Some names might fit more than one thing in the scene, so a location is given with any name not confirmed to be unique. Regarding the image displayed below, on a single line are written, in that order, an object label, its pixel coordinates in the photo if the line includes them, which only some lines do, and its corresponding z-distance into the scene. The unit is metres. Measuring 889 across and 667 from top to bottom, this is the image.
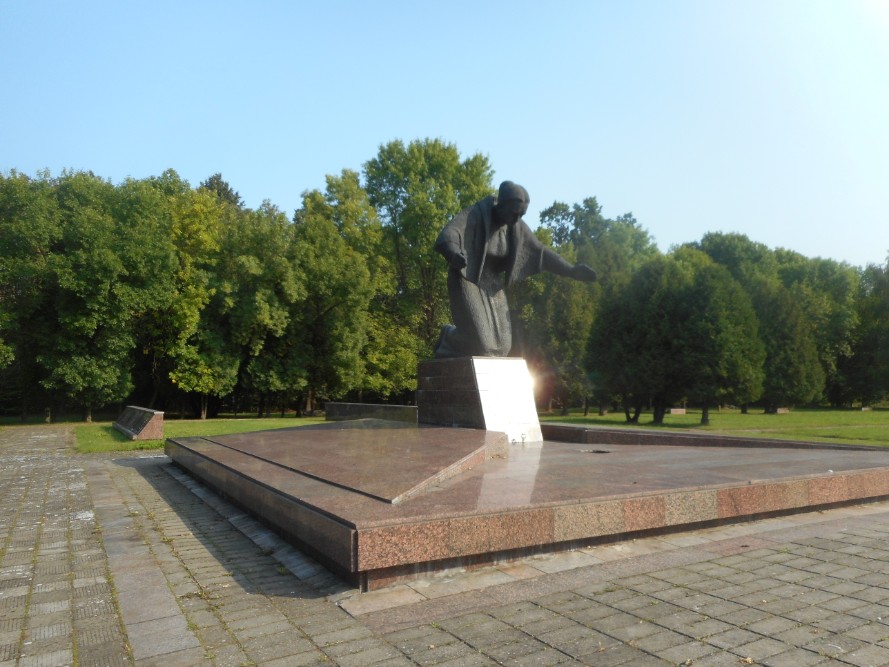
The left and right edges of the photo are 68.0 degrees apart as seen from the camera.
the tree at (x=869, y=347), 46.03
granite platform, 4.42
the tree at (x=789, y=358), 37.84
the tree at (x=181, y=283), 27.78
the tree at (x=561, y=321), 38.34
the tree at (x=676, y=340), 29.27
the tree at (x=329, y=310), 30.91
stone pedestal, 9.71
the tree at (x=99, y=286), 24.75
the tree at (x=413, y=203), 32.41
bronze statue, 10.37
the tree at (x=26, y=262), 24.23
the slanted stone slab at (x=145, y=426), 16.77
